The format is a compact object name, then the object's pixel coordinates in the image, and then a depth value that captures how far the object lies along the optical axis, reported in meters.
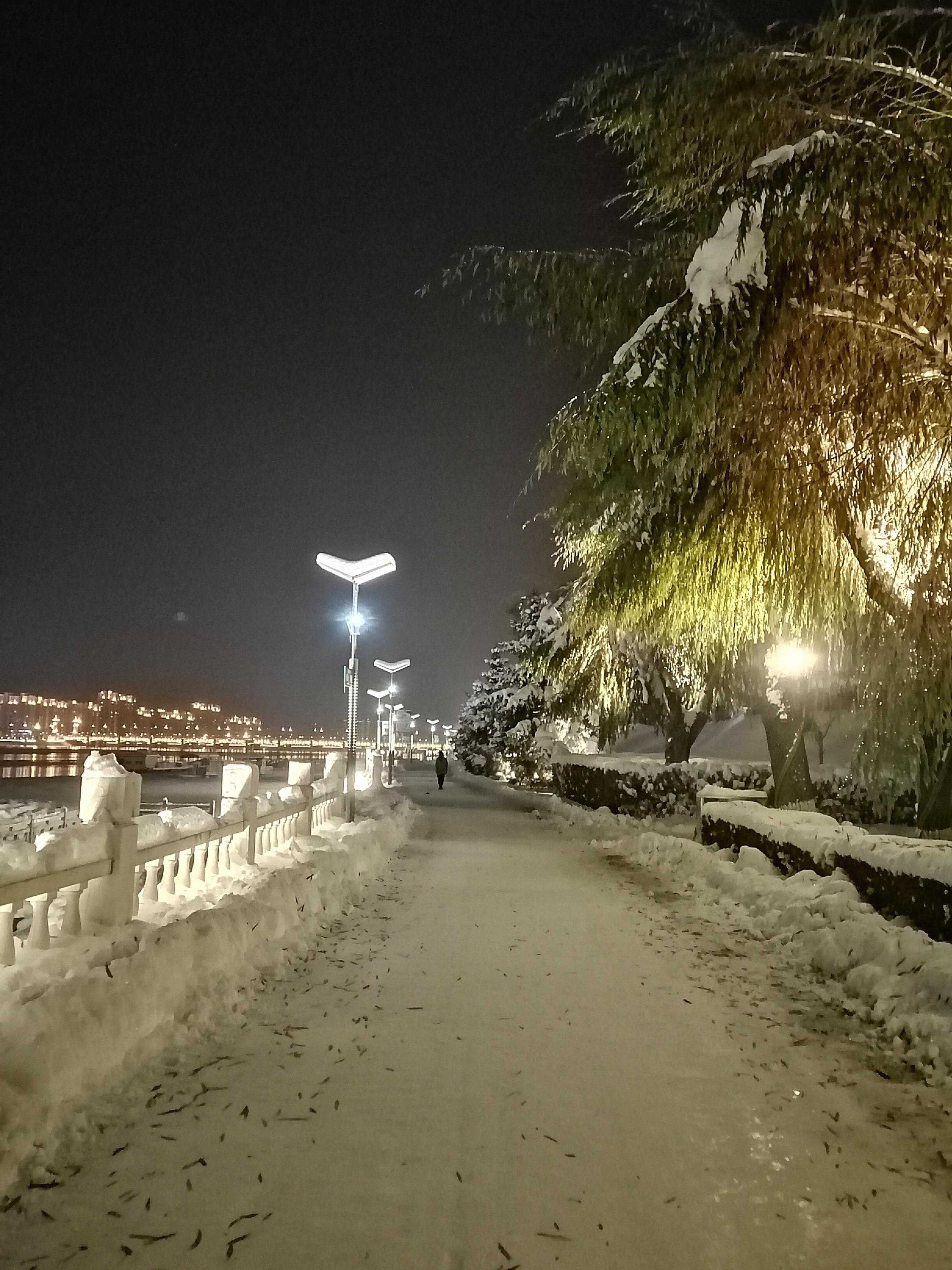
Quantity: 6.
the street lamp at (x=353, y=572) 19.28
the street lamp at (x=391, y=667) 45.10
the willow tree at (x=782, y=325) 5.57
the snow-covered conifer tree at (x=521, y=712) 37.62
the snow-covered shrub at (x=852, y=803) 19.05
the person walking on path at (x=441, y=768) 41.38
